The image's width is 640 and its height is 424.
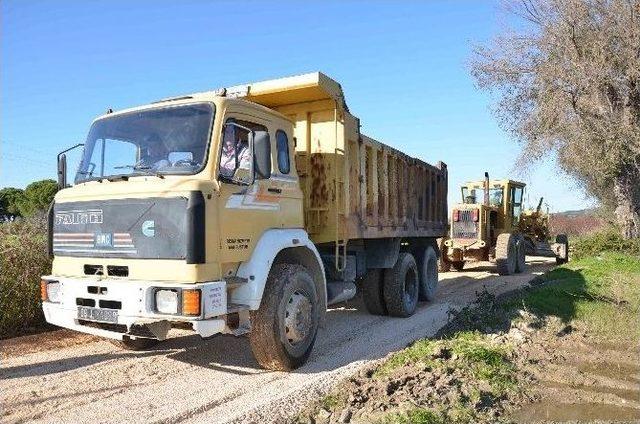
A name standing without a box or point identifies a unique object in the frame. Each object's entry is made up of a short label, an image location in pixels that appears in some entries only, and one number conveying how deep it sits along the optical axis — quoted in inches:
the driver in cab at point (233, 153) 200.2
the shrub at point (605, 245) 685.3
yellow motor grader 605.0
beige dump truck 184.9
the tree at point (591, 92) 674.8
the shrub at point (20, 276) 286.0
